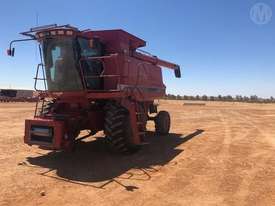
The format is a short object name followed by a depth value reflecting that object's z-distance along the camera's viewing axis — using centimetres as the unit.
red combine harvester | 551
